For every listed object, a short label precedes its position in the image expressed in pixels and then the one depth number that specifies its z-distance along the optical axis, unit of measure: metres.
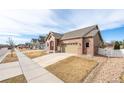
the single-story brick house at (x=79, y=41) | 11.30
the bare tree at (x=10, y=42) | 15.12
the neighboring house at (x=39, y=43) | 29.97
